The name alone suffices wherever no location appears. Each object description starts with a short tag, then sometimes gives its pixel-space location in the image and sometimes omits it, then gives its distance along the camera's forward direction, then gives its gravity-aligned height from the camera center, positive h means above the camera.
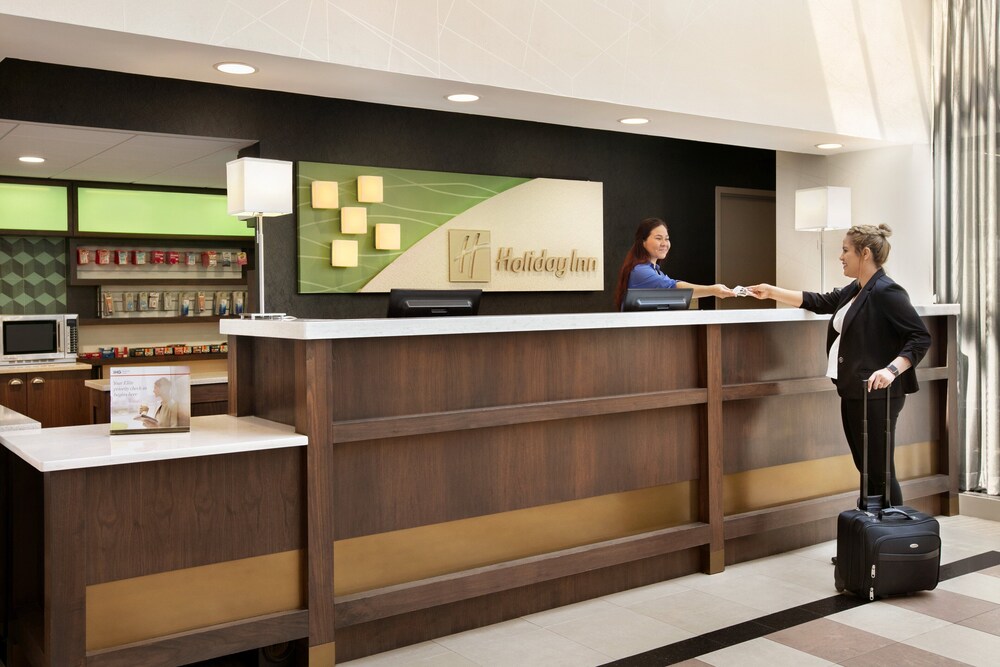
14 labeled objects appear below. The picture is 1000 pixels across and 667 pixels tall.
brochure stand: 3.25 -0.31
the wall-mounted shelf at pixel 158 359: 6.95 -0.36
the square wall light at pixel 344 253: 5.90 +0.40
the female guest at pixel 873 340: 4.25 -0.15
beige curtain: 5.59 +0.59
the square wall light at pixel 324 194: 5.80 +0.78
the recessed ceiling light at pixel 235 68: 4.20 +1.17
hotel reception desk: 2.99 -0.71
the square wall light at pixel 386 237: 6.09 +0.53
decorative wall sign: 5.91 +0.58
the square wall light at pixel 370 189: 5.96 +0.84
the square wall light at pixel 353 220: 5.91 +0.63
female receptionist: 5.09 +0.29
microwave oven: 7.03 -0.19
